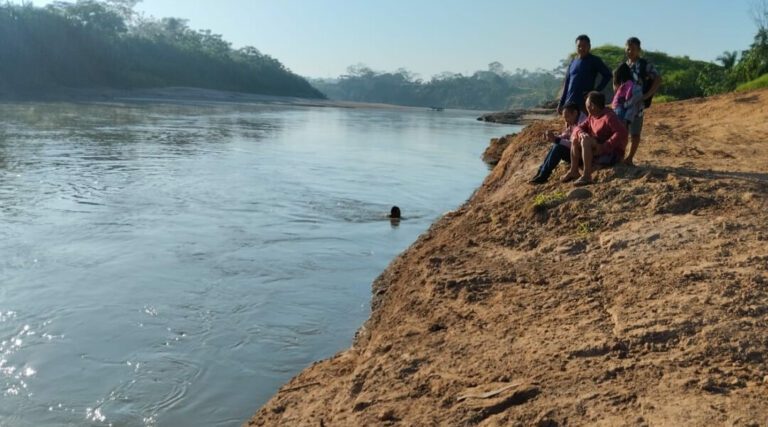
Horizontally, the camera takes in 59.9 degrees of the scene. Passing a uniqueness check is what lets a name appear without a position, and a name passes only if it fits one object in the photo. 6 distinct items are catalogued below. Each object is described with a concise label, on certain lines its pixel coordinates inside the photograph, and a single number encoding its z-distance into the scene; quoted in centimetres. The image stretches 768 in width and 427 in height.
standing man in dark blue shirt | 758
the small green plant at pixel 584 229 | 568
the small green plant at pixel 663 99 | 2892
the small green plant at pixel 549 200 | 641
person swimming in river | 1184
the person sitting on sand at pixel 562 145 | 732
